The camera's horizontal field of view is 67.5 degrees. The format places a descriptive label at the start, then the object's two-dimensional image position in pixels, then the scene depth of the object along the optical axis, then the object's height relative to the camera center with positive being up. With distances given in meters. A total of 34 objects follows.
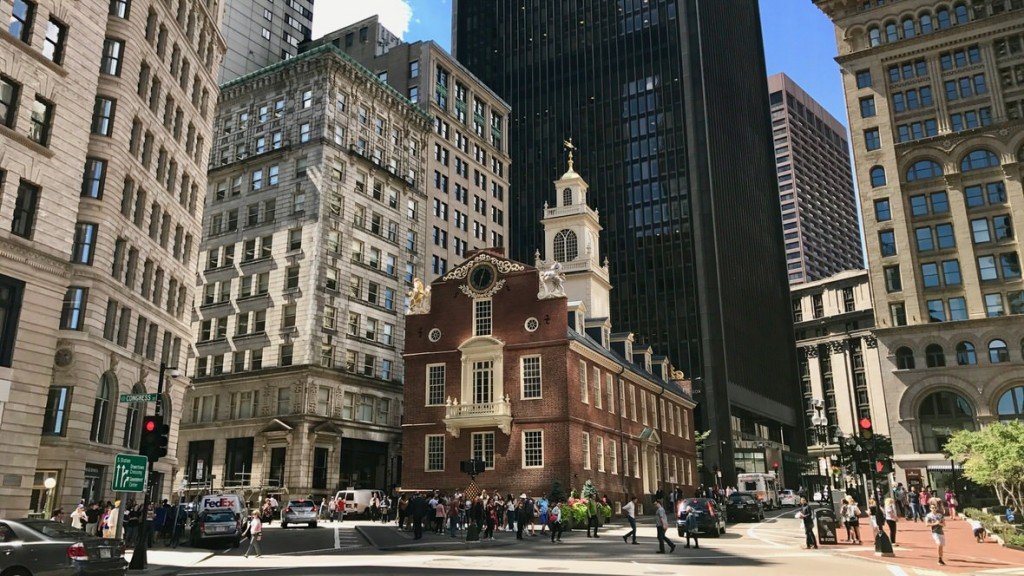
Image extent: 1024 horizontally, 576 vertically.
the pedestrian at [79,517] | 27.72 -0.91
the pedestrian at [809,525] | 28.05 -1.34
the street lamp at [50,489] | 31.39 +0.10
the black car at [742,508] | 48.03 -1.24
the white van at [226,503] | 33.39 -0.56
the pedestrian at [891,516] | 27.39 -1.03
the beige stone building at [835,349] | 141.62 +25.42
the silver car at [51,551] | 15.70 -1.24
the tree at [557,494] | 44.79 -0.31
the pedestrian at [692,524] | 29.37 -1.40
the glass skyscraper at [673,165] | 111.75 +51.42
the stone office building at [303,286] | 61.88 +17.45
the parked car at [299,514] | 42.25 -1.28
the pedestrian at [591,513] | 37.19 -1.16
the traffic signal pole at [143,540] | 21.60 -1.36
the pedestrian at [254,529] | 26.03 -1.27
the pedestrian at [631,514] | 31.10 -1.03
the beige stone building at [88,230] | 28.97 +11.48
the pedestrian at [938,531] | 22.52 -1.27
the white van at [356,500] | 52.94 -0.69
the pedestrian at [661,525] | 26.75 -1.25
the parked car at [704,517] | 32.54 -1.26
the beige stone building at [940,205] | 65.44 +24.95
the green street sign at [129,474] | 21.83 +0.48
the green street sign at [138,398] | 24.30 +2.90
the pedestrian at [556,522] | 33.28 -1.40
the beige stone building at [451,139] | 82.50 +39.63
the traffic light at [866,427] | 25.55 +1.95
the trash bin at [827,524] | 29.45 -1.39
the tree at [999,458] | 41.72 +1.51
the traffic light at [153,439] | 21.77 +1.43
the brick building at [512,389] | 48.16 +6.44
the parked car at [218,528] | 30.28 -1.43
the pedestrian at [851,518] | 30.31 -1.20
